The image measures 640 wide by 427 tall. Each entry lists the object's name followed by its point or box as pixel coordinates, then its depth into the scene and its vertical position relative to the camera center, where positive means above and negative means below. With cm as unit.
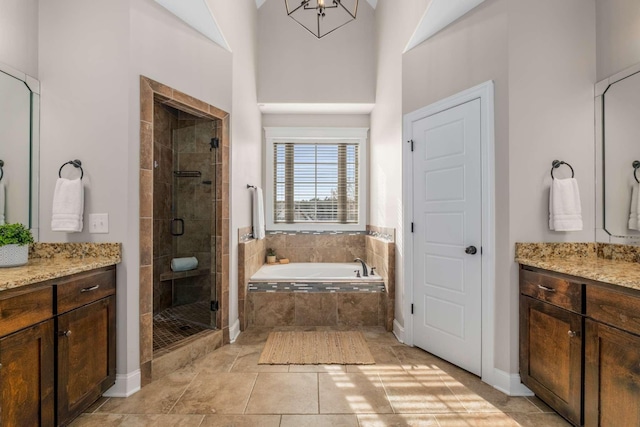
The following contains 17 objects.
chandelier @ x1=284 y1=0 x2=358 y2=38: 442 +271
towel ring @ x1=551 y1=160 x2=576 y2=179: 222 +35
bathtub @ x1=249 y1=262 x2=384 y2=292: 352 -75
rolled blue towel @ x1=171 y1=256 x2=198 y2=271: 361 -56
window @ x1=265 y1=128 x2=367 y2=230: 476 +49
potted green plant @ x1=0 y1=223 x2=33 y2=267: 175 -17
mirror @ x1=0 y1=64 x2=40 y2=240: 201 +44
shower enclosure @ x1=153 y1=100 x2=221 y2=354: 361 +5
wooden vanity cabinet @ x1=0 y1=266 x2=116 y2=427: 146 -70
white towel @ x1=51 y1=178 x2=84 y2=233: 208 +5
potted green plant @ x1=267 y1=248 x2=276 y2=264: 456 -59
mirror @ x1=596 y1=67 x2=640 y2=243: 207 +44
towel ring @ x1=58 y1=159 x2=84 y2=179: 217 +33
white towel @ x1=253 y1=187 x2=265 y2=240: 383 -2
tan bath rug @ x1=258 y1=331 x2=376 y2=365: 270 -121
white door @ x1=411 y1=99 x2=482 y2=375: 245 -16
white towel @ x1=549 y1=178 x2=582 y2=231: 215 +7
